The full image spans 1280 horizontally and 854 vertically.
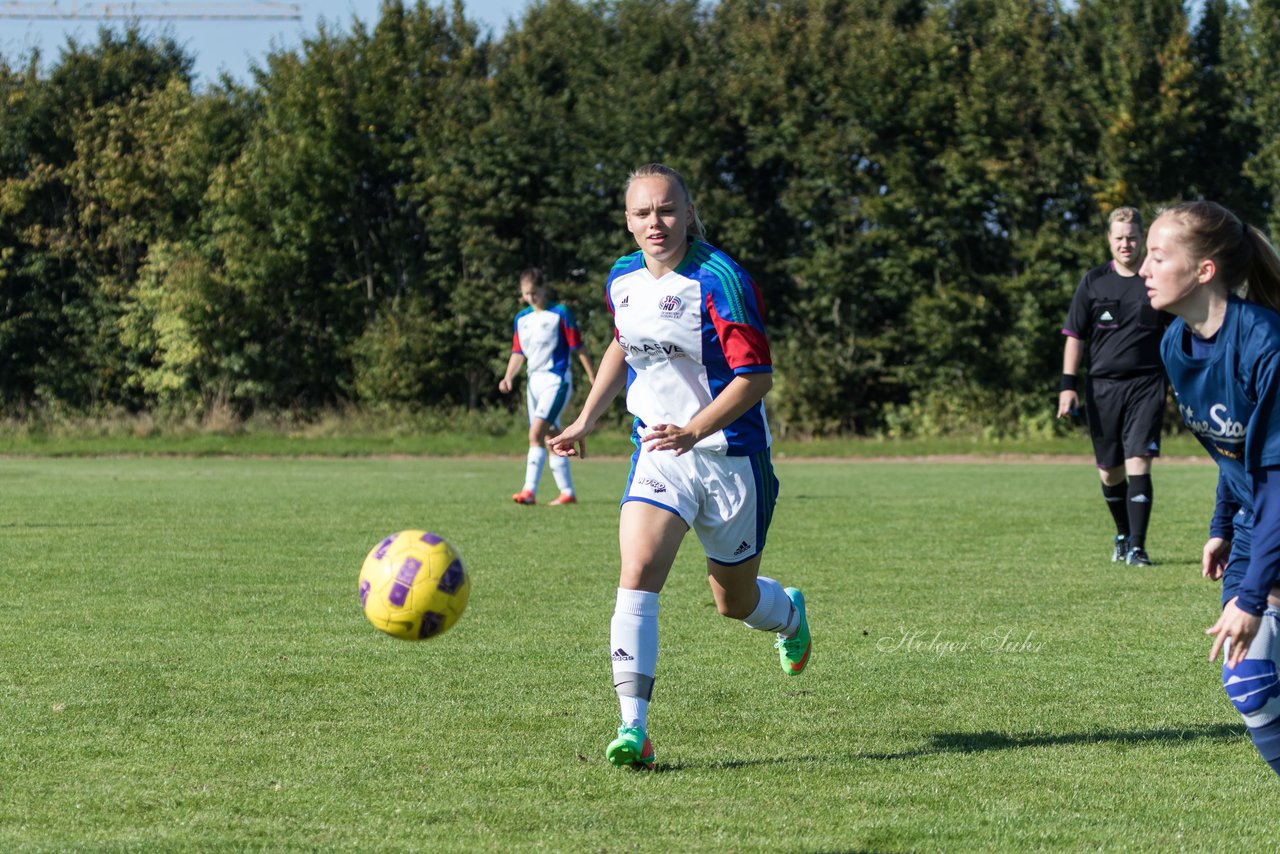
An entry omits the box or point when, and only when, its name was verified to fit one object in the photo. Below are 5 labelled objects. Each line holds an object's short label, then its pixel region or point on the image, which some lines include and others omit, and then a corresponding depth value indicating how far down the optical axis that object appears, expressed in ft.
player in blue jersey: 25.68
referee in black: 67.46
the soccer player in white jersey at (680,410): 32.94
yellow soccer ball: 33.12
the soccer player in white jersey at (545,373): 100.53
